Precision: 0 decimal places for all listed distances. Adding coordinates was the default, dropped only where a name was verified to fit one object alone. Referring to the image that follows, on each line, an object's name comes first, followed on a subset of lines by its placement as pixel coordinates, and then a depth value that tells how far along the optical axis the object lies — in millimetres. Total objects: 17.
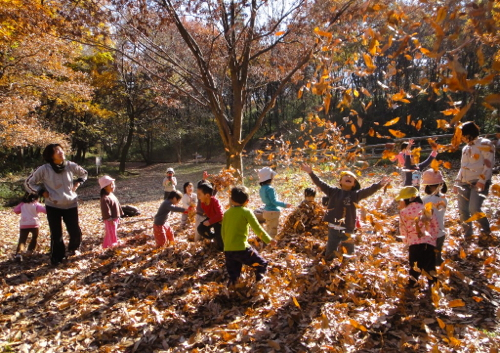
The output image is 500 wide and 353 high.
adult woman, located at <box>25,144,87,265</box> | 5109
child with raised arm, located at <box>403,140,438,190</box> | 7363
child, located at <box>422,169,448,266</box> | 3754
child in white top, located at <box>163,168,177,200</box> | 9555
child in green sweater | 4000
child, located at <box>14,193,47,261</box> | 6209
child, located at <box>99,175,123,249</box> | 5961
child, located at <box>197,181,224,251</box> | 5035
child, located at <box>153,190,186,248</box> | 5891
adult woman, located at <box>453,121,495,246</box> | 4691
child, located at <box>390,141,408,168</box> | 7481
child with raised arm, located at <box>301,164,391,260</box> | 4359
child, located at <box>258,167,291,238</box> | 5660
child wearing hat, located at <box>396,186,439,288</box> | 3671
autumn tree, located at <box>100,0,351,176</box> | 7789
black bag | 10891
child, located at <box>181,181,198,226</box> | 7688
